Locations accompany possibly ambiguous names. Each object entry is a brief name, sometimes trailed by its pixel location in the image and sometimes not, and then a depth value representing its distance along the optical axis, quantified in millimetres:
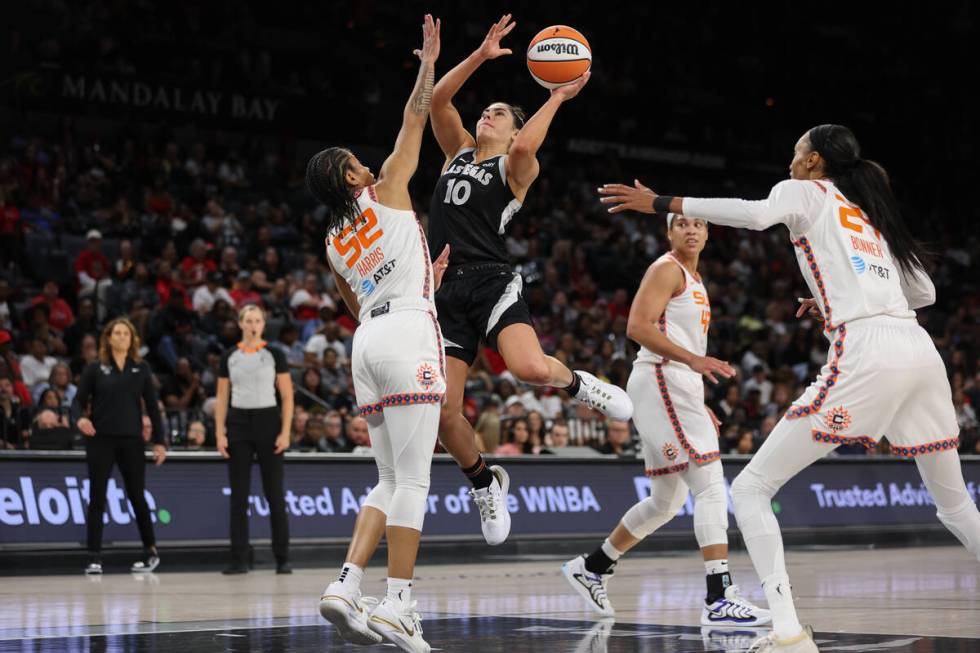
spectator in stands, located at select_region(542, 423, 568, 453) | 15984
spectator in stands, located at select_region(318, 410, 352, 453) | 14531
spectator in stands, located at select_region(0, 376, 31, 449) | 13000
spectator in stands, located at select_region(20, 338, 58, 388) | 14992
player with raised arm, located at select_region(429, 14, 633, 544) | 7016
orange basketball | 7449
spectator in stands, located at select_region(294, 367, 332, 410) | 15969
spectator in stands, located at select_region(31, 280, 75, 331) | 16453
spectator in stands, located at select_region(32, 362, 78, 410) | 14220
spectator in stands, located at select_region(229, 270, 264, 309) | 17594
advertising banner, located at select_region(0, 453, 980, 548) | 11984
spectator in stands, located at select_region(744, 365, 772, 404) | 20125
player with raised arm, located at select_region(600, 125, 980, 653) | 5609
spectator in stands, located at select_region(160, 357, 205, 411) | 15391
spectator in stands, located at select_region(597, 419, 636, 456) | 15562
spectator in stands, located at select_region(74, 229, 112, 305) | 17031
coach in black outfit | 11773
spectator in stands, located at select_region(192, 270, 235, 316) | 17422
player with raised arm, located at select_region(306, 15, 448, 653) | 6082
